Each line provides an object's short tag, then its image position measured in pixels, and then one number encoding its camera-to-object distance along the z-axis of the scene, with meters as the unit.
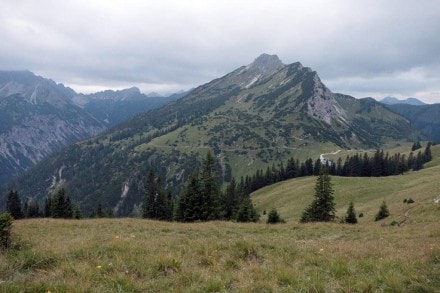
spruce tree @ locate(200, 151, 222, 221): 59.31
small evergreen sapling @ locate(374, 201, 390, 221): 44.18
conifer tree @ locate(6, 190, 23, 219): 94.67
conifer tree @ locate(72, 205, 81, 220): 77.81
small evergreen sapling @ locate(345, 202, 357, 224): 46.05
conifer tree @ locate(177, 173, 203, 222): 59.09
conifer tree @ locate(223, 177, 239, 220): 76.21
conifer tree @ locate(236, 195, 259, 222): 53.69
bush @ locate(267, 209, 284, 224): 43.75
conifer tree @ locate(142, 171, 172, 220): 78.62
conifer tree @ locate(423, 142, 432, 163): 149.62
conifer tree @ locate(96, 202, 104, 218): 89.81
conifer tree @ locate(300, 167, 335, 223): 54.75
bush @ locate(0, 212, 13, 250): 13.52
